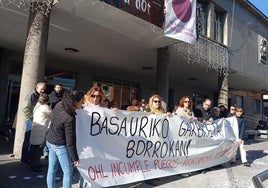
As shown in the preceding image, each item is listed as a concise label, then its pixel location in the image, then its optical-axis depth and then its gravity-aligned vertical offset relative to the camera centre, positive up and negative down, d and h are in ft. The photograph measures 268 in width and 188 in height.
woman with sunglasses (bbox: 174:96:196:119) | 15.03 +0.55
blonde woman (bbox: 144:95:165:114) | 13.33 +0.59
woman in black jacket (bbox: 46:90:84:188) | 8.83 -1.25
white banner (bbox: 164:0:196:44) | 18.53 +9.04
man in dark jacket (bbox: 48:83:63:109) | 14.24 +0.98
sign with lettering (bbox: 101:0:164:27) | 15.73 +8.79
